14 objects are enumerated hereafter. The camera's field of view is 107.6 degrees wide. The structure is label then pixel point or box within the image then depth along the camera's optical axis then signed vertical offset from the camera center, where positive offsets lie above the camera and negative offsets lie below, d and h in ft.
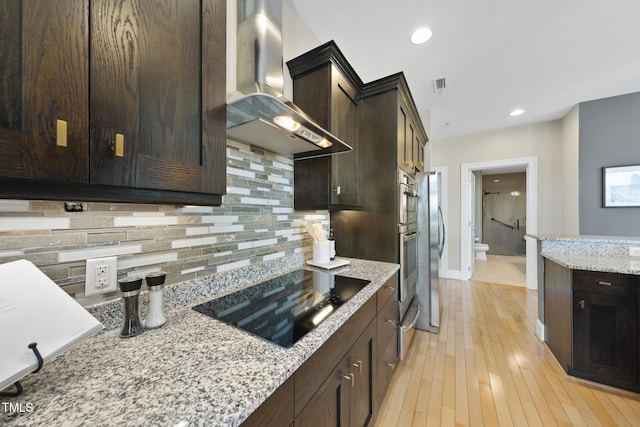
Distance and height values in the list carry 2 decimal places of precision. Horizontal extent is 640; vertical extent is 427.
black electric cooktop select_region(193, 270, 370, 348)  2.64 -1.27
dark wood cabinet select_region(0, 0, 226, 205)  1.47 +0.88
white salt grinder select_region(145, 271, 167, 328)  2.54 -0.96
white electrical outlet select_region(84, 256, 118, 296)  2.42 -0.66
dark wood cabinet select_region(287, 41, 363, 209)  4.82 +2.17
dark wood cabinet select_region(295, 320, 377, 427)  2.52 -2.30
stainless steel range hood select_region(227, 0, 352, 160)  3.19 +1.83
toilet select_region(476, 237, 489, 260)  18.60 -2.98
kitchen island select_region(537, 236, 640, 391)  5.12 -2.38
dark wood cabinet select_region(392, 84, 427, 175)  6.39 +2.64
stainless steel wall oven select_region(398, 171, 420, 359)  5.97 -1.20
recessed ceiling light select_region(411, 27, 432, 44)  6.21 +4.89
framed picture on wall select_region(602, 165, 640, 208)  9.31 +1.18
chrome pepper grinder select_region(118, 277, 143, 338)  2.31 -0.95
